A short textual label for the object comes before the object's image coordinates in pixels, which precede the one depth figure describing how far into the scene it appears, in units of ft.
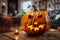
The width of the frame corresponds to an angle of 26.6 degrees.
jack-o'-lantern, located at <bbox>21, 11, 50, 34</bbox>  5.81
